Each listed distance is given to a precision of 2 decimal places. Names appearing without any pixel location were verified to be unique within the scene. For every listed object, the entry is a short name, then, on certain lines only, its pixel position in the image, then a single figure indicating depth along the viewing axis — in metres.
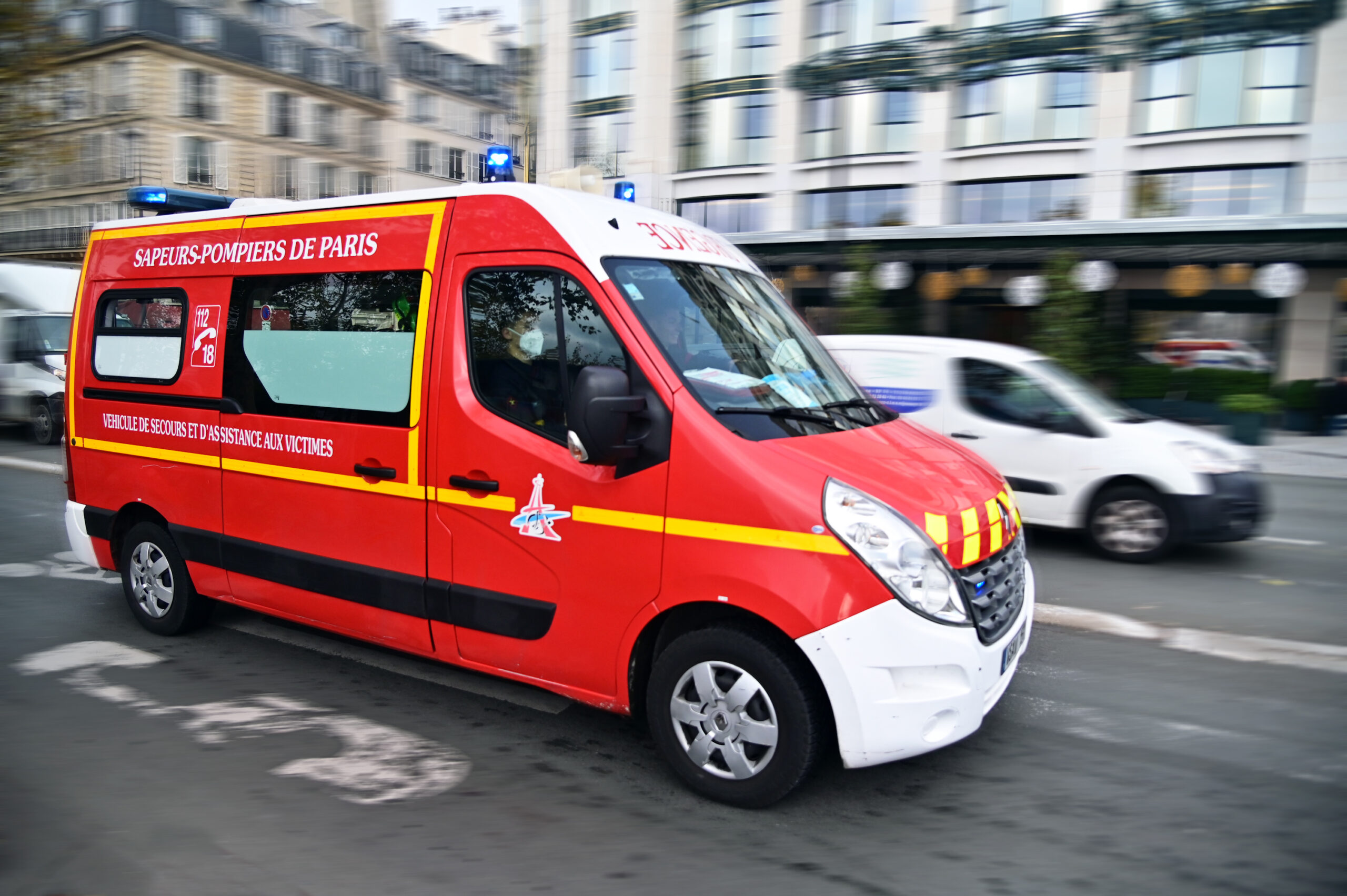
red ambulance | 3.46
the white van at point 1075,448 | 7.65
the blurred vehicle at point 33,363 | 14.93
